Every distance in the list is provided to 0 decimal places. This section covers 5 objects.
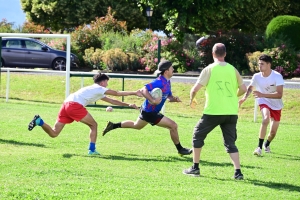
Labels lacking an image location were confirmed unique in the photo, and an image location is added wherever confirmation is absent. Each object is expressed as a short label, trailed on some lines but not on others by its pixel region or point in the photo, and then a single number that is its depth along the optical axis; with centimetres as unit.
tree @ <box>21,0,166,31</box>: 4856
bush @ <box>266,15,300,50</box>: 3353
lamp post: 4213
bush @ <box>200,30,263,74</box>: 3250
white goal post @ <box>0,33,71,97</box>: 2037
